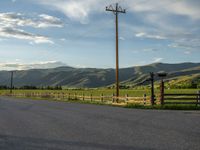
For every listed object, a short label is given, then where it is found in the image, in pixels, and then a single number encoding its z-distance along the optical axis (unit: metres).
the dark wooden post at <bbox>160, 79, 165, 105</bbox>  34.22
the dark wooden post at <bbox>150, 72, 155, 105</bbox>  34.87
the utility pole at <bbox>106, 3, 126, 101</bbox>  42.03
